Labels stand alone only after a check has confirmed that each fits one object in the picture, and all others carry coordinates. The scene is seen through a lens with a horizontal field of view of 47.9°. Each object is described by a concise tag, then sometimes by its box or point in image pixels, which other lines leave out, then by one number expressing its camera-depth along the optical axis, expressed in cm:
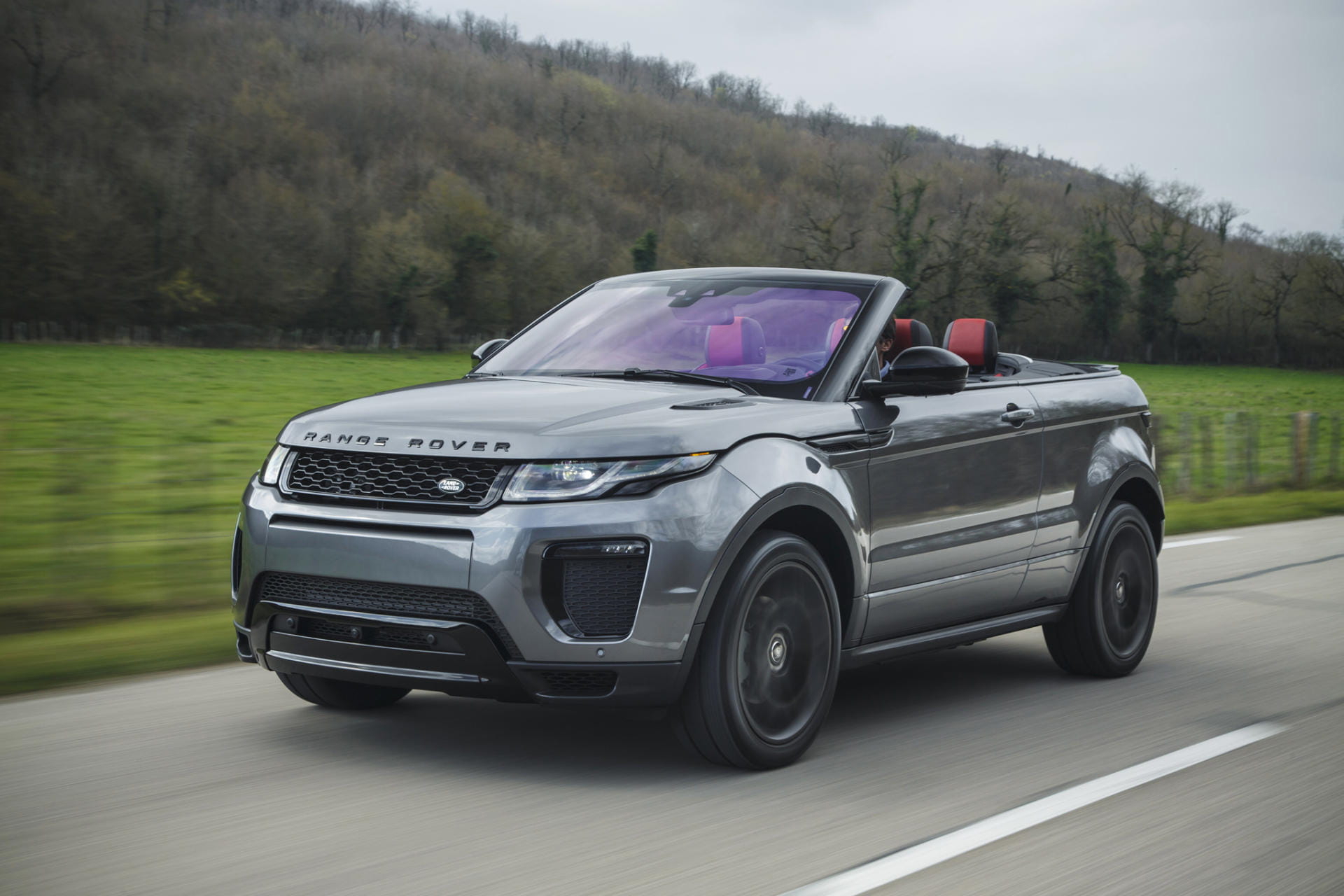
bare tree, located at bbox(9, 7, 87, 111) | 11644
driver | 577
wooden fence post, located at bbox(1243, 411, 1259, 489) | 2106
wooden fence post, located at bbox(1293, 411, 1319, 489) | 2139
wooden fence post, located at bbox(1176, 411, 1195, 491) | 1983
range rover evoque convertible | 438
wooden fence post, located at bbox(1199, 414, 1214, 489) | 2028
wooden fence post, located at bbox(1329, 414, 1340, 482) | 2242
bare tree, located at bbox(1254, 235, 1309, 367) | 9756
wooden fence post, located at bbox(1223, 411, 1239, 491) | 2075
